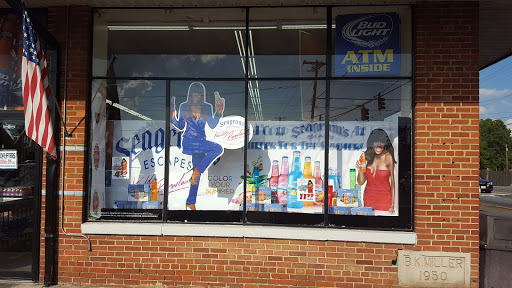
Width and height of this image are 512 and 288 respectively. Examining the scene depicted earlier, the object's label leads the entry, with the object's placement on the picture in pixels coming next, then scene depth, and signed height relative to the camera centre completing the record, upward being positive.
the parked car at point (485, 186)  29.27 -2.47
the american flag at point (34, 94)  4.51 +0.72
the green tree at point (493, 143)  80.12 +3.07
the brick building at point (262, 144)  4.94 +0.14
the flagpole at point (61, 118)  4.90 +0.45
